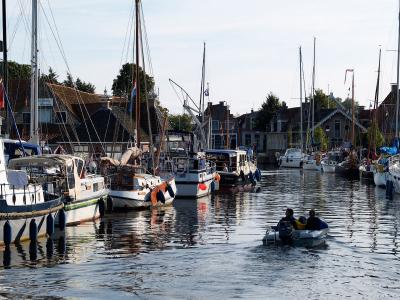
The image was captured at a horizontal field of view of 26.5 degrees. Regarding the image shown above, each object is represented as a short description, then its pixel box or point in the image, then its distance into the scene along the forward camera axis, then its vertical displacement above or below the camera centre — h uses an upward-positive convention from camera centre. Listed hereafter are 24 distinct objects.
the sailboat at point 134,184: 49.91 -1.58
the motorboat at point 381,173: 76.34 -1.19
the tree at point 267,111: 162.75 +9.29
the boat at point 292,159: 130.62 +0.06
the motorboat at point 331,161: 112.62 -0.20
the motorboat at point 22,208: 32.62 -2.03
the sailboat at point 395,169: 66.39 -0.73
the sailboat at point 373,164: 79.76 -0.44
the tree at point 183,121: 158.88 +7.27
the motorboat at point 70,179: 40.25 -1.04
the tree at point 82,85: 136.62 +11.90
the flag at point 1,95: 36.72 +2.74
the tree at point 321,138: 140.12 +3.57
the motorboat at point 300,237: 33.44 -3.10
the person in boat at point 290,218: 33.96 -2.37
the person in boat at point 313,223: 34.59 -2.60
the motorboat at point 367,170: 85.69 -1.05
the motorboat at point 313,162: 119.05 -0.37
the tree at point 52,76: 130.59 +13.04
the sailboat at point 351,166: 101.75 -0.79
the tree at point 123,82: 123.05 +11.33
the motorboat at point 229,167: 74.44 -0.70
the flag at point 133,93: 57.84 +4.49
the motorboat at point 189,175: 60.88 -1.17
